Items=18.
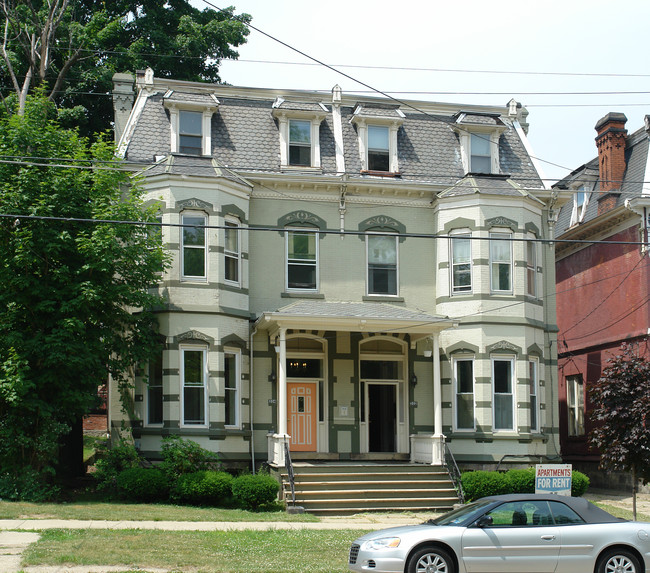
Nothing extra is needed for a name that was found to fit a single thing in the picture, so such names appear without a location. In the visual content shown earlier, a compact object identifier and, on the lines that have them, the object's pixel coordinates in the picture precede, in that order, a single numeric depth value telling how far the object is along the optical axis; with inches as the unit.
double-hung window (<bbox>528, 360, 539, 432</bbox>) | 1014.4
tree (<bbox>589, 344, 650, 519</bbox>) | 757.3
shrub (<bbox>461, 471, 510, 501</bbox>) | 885.8
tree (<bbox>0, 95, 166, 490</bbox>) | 810.8
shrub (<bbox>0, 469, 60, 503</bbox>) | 799.1
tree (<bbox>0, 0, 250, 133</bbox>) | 1397.6
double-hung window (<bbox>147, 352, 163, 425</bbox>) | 942.4
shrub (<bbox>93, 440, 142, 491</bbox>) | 864.9
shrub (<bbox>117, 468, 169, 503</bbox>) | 834.8
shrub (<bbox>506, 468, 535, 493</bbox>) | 896.3
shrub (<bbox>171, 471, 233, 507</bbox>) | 833.5
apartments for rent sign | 629.9
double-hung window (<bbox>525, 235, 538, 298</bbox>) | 1039.6
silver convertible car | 492.7
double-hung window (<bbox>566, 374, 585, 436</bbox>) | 1259.8
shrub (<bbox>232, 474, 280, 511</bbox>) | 815.7
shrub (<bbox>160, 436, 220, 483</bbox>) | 864.9
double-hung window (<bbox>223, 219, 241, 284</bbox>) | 970.7
